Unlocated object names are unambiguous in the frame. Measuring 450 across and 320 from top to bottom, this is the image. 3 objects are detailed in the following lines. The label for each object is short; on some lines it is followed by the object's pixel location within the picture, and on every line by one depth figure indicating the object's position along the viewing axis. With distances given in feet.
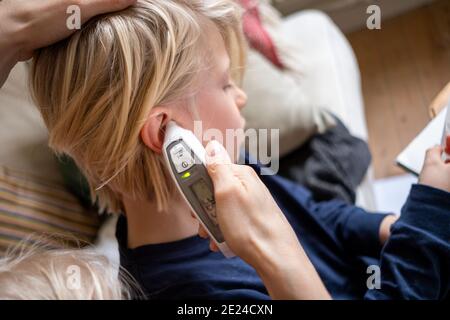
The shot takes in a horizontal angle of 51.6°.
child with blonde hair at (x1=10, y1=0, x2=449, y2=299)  1.87
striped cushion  2.62
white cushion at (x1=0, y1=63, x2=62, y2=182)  2.53
